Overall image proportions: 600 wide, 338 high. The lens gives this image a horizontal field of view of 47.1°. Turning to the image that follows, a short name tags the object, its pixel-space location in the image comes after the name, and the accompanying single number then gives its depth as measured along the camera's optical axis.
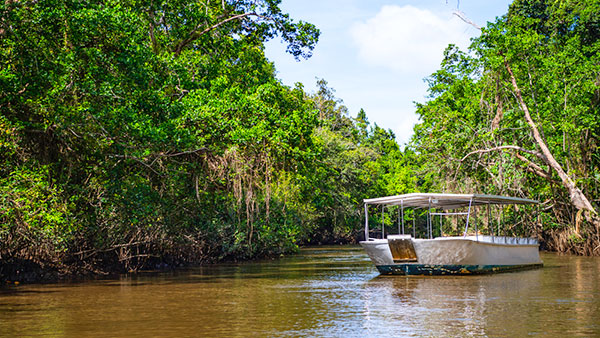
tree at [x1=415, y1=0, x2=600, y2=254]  30.19
